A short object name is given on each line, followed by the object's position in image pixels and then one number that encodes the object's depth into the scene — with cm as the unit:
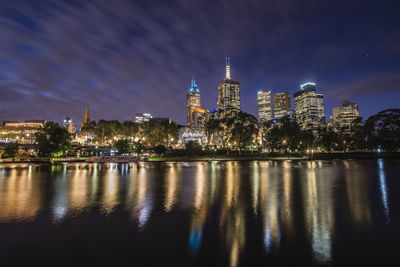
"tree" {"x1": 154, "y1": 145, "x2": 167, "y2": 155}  8069
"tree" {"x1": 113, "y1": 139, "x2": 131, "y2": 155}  8244
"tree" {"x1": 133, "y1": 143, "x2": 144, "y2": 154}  8704
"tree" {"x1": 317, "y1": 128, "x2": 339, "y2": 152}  9831
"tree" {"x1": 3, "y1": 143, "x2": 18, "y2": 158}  7756
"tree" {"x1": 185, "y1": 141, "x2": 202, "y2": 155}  7862
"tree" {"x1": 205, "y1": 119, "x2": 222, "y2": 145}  8725
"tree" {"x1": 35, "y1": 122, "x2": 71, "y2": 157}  6606
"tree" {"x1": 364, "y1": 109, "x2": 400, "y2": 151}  7715
